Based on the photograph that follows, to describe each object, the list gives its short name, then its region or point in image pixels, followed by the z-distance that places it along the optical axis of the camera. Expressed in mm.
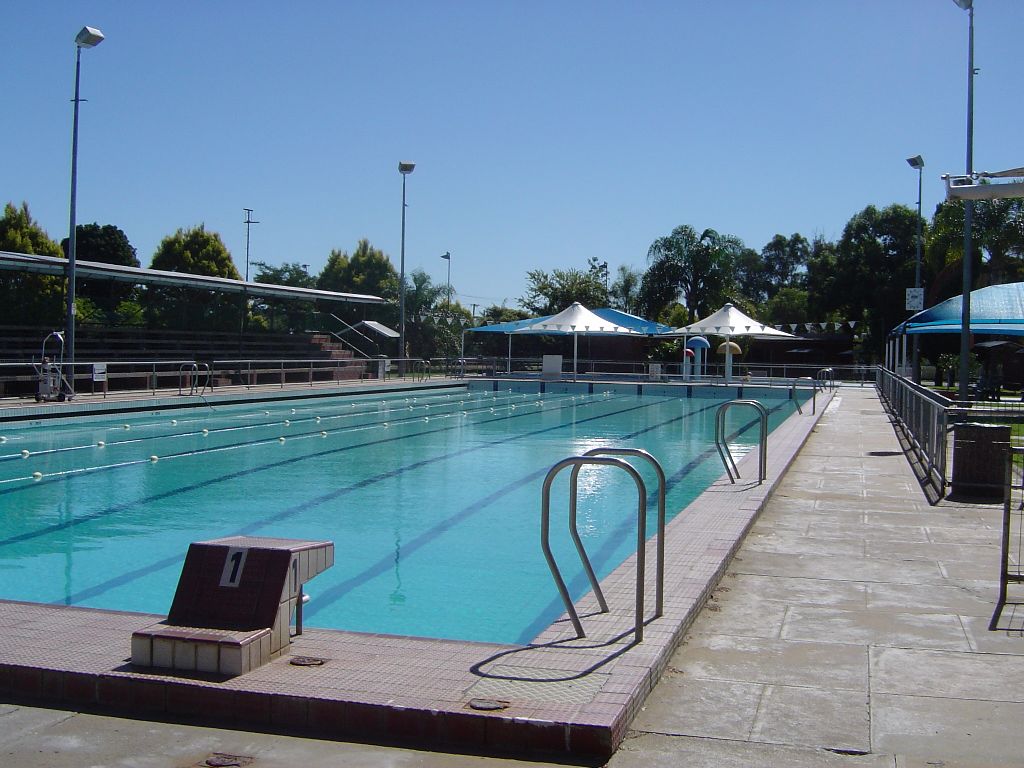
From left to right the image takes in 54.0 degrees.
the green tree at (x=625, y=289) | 57688
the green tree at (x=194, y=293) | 30172
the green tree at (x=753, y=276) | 82688
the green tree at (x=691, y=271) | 49719
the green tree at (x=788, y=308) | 59188
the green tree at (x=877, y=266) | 46438
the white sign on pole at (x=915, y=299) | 26750
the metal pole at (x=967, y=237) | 18469
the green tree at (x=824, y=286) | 49250
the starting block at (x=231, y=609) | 4148
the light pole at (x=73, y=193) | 18688
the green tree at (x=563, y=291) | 52062
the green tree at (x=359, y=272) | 59719
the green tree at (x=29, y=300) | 25500
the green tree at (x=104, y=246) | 47281
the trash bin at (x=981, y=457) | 9516
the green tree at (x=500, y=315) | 53312
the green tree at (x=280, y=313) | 35375
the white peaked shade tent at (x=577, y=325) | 35250
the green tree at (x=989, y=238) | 29203
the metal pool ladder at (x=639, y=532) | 4688
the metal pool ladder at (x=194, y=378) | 23266
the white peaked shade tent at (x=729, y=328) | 33906
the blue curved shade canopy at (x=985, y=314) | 17828
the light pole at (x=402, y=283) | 33312
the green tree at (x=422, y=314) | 49594
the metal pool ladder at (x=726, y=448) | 10164
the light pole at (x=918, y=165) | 30922
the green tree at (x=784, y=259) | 81750
